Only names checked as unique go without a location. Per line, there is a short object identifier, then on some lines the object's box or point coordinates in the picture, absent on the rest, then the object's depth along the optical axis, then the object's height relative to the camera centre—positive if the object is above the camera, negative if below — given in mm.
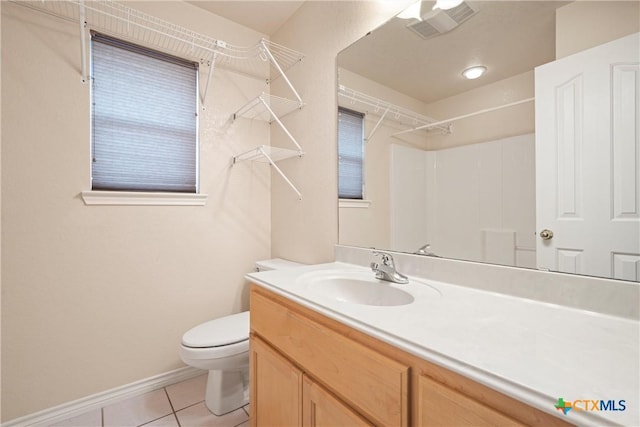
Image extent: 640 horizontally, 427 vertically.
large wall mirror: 787 +289
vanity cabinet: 529 -418
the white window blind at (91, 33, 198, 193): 1642 +592
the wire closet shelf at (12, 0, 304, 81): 1515 +1110
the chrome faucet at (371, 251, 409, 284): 1170 -247
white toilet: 1443 -739
